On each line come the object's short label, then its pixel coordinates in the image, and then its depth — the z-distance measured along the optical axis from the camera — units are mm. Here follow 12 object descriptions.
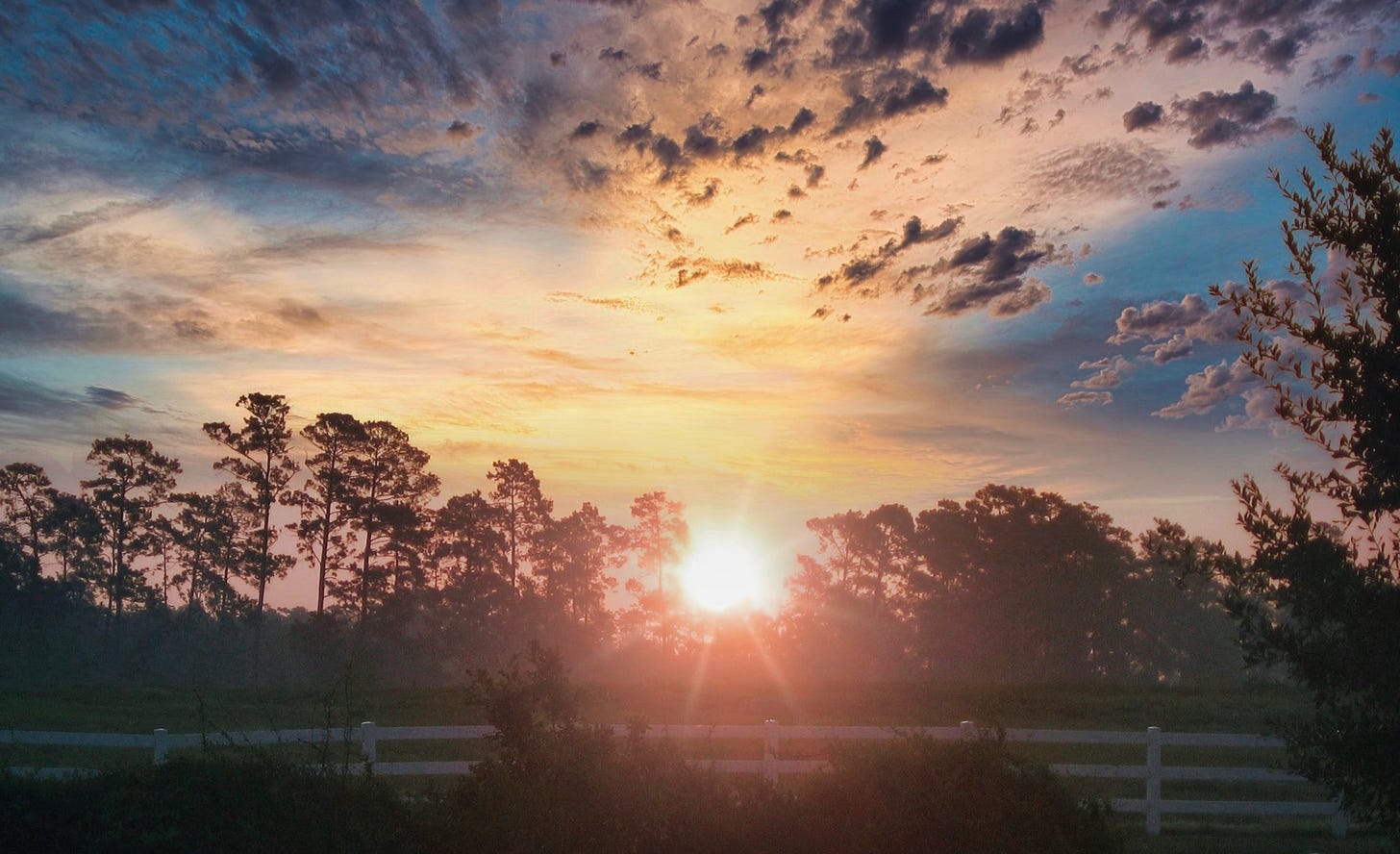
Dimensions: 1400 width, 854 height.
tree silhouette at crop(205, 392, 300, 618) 40812
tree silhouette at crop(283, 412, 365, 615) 40125
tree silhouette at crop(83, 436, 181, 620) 47625
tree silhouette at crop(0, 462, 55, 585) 48719
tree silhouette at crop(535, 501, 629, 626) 52625
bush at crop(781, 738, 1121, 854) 6973
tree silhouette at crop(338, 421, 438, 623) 40938
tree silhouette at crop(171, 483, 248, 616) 50062
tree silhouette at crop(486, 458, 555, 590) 48750
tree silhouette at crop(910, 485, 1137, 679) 46250
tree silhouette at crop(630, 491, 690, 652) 57688
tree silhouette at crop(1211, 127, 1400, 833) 5371
